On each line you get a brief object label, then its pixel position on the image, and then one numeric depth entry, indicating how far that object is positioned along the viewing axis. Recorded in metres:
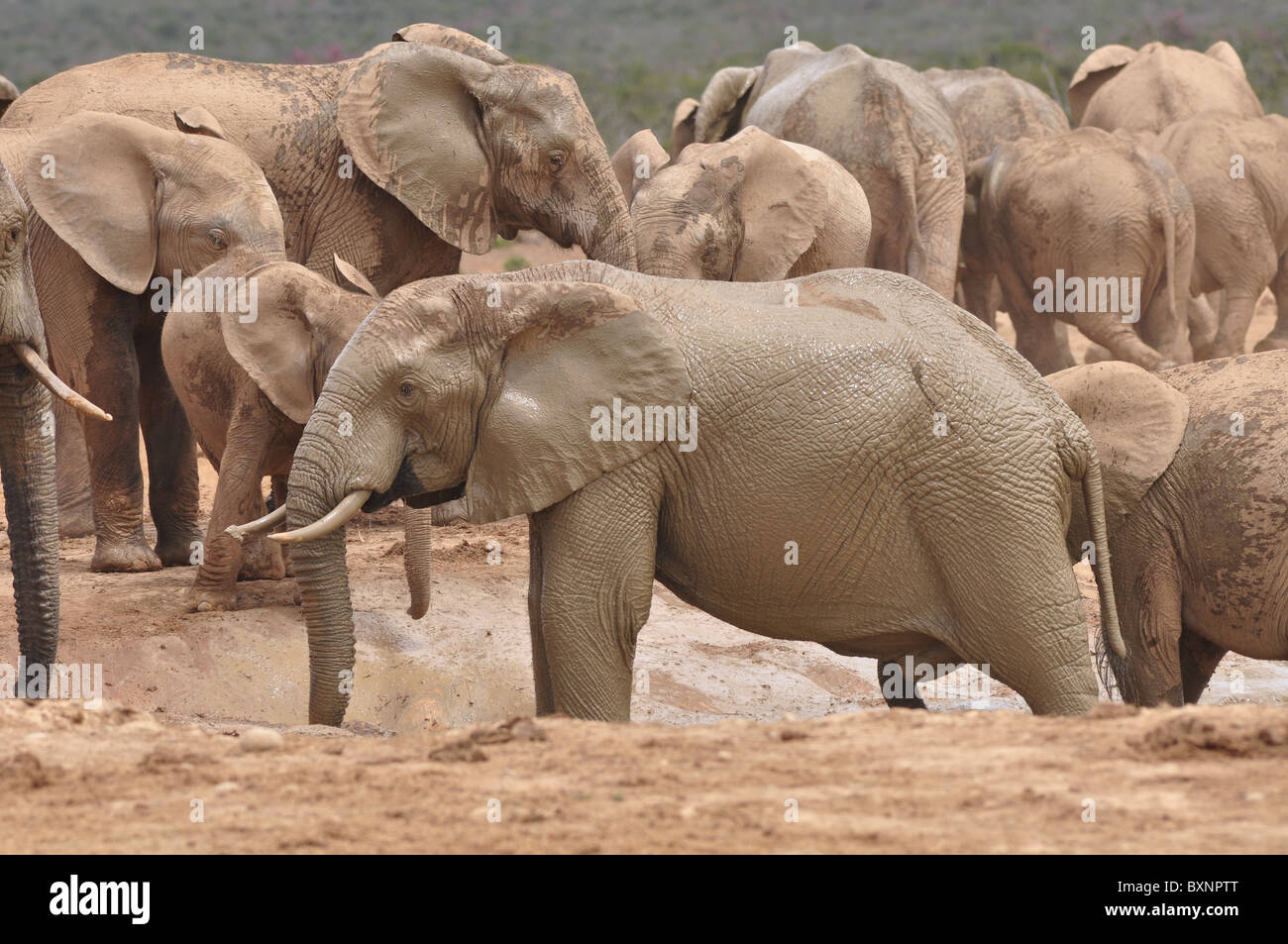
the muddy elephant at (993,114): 29.56
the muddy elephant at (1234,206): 27.33
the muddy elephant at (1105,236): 24.44
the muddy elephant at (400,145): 17.75
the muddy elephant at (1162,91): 31.77
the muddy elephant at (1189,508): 13.17
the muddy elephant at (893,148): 23.94
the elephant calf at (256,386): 14.58
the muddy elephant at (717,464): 11.37
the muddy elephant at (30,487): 11.70
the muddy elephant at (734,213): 18.48
